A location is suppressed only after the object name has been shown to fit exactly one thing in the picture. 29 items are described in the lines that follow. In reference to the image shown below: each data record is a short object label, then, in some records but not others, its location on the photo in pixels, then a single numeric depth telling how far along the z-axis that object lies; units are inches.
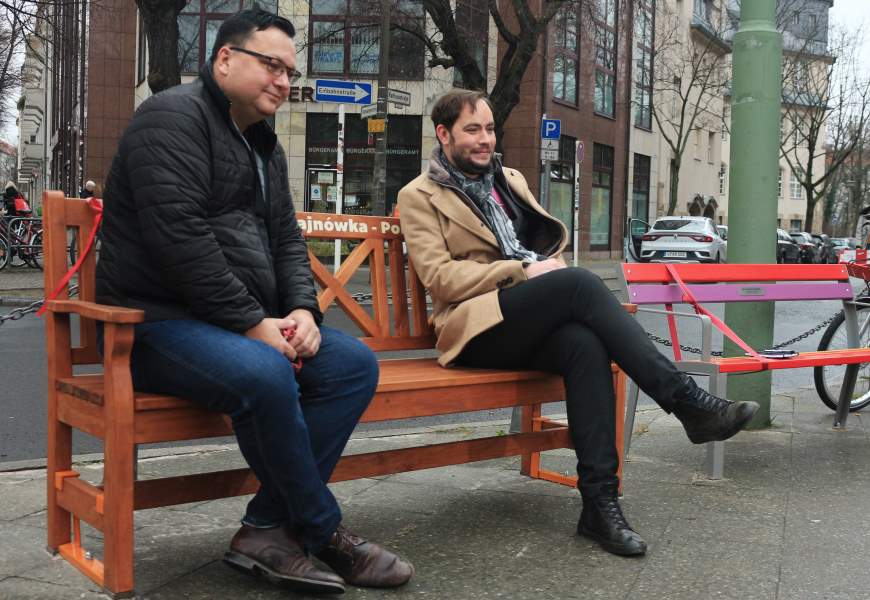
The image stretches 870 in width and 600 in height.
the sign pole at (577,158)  811.5
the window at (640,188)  1656.0
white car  1091.9
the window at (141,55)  1309.1
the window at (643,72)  1524.4
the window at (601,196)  1514.5
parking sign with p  751.1
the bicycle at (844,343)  258.8
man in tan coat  149.0
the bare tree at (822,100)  1705.2
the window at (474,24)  1163.9
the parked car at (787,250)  1598.2
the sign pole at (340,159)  625.9
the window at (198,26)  1235.2
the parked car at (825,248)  1921.8
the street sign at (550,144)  753.0
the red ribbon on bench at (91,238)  135.5
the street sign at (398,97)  632.4
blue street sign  569.3
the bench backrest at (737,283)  204.2
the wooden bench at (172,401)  117.9
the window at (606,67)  1402.6
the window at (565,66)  1307.8
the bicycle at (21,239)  786.2
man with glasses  118.6
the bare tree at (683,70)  1533.0
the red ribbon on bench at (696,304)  199.8
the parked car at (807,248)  1787.6
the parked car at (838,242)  2177.9
